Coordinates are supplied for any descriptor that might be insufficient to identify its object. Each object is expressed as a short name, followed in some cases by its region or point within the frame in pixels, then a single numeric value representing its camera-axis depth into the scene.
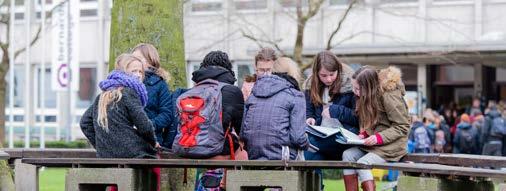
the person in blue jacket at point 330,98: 11.05
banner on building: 31.80
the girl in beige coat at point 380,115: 10.70
